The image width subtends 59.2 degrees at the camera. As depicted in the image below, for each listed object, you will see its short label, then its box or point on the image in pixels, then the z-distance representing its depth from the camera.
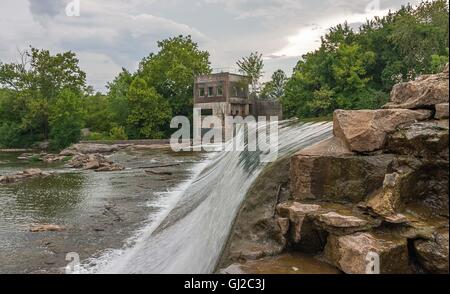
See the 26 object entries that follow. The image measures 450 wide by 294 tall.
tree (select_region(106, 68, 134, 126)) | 45.62
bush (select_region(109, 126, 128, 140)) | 41.50
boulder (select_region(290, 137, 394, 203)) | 4.99
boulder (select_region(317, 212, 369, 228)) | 4.49
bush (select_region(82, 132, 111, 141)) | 42.72
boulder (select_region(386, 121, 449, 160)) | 4.40
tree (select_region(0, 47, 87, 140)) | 43.53
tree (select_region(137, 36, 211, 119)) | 44.62
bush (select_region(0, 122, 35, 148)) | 42.60
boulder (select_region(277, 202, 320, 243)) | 5.00
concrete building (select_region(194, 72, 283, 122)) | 42.31
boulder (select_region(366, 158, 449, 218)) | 4.45
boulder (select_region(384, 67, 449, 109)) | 4.93
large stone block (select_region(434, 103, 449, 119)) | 4.58
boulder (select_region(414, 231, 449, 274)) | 3.94
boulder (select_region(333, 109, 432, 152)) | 5.05
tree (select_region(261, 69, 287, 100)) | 59.56
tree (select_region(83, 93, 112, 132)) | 51.59
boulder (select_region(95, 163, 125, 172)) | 20.05
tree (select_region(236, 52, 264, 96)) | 48.06
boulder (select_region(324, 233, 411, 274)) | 4.08
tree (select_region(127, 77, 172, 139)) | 42.25
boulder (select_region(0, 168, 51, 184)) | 17.16
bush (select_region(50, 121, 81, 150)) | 39.41
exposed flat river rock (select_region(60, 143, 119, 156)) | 31.69
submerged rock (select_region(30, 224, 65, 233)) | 8.90
